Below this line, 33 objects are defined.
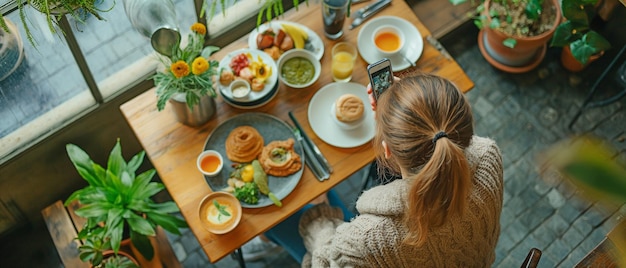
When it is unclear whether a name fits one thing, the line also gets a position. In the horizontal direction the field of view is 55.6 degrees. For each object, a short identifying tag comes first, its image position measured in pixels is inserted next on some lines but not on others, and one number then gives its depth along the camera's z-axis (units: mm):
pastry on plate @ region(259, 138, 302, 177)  2199
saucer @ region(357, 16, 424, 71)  2441
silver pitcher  2029
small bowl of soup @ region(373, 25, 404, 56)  2471
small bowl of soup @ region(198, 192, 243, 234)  2094
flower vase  2145
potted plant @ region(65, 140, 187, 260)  2262
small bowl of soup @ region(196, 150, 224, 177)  2199
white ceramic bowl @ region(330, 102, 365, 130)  2268
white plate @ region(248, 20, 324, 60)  2443
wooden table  2131
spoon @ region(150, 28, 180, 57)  2018
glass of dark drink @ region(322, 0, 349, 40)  2334
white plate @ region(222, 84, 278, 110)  2309
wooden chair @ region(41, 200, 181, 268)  2570
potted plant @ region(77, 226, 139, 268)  2334
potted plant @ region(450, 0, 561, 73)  3143
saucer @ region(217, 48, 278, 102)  2289
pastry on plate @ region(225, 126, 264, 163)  2193
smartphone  1912
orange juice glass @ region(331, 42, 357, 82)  2348
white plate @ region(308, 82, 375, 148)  2283
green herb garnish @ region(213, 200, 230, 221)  2096
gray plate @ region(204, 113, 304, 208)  2182
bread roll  2250
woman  1587
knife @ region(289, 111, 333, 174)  2238
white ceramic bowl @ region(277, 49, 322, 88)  2357
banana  2441
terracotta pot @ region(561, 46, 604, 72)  3416
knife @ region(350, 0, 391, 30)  2531
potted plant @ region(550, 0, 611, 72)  2764
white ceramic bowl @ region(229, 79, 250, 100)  2277
